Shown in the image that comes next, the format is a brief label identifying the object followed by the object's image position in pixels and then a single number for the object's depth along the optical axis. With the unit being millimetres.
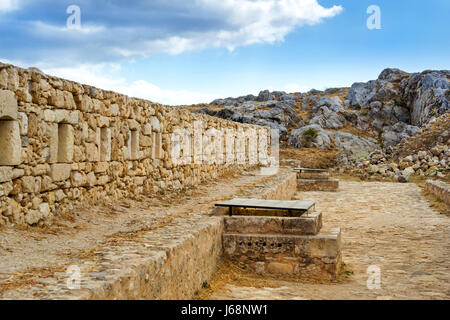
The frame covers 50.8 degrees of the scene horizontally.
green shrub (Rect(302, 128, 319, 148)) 31062
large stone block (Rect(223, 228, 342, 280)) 6480
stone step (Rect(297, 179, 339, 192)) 18484
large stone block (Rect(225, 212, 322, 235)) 6715
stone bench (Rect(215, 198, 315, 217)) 7035
